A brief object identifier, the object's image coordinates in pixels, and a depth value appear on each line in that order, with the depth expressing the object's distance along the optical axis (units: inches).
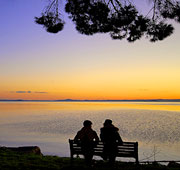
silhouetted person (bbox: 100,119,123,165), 269.6
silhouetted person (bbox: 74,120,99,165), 277.6
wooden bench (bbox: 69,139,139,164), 261.1
